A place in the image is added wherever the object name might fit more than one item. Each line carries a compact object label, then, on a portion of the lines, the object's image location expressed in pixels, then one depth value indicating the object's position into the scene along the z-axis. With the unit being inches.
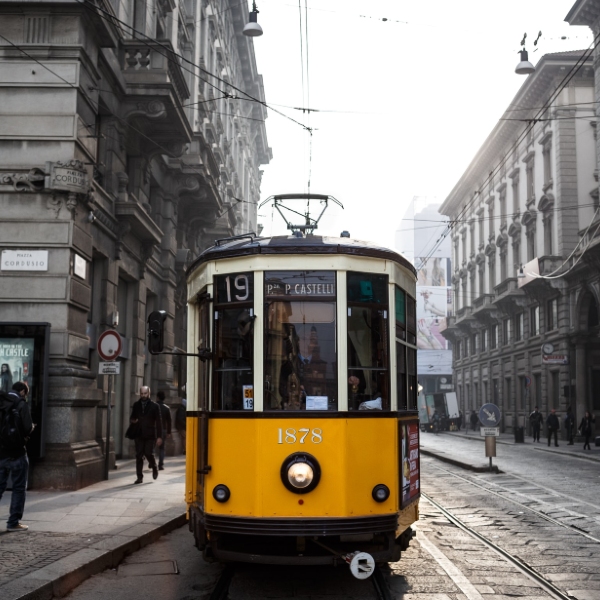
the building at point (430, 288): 3538.4
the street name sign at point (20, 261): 522.3
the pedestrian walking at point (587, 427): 1147.6
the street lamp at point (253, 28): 723.4
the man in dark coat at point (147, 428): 569.8
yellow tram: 245.3
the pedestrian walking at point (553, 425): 1245.7
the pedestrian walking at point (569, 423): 1345.5
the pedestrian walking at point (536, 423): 1403.8
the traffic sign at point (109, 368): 526.9
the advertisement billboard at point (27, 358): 504.4
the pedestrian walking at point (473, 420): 2040.1
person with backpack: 345.1
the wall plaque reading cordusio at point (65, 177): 522.3
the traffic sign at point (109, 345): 529.7
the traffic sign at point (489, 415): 776.3
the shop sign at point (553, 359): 1289.4
